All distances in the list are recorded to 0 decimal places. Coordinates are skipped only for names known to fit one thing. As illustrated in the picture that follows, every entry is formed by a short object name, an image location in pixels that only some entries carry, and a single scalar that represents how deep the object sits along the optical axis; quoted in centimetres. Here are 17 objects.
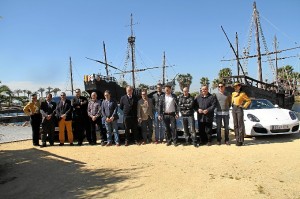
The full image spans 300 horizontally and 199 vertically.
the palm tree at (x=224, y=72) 6351
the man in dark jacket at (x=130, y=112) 871
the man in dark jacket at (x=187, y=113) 818
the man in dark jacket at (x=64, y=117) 915
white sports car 839
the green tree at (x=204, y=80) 7525
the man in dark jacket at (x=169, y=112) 843
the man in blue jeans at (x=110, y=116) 875
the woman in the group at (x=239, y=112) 786
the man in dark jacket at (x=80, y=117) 919
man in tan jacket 878
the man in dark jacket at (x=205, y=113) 810
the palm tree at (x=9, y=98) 6429
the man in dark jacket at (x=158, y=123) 884
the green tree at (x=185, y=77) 8594
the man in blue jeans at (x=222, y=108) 820
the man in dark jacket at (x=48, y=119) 912
